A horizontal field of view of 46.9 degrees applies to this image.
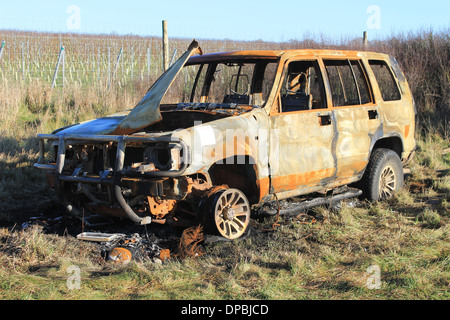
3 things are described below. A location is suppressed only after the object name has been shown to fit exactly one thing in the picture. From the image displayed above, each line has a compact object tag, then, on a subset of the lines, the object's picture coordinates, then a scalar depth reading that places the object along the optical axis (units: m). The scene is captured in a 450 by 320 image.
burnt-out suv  4.92
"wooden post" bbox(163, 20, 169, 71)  11.65
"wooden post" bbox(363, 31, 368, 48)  15.10
